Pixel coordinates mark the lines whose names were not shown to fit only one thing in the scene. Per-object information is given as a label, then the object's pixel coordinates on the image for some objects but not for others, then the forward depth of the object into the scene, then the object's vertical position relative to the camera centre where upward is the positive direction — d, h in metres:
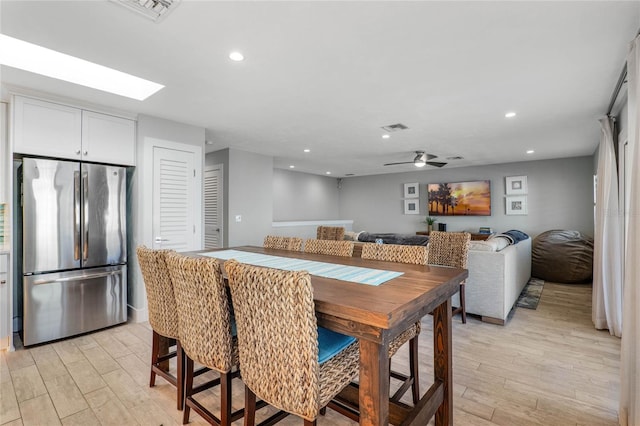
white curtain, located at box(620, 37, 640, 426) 1.63 -0.46
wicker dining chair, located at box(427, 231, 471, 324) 3.50 -0.48
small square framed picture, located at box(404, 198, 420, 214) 8.11 +0.17
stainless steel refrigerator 2.87 -0.33
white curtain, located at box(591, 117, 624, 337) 3.06 -0.38
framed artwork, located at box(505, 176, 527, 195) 6.66 +0.59
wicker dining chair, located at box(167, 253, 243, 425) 1.50 -0.55
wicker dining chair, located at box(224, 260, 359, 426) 1.16 -0.55
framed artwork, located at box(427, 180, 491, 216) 7.07 +0.33
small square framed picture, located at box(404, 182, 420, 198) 8.11 +0.61
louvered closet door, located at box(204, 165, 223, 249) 5.34 +0.14
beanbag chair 5.36 -0.86
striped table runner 1.73 -0.38
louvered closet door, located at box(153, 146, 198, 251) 3.63 +0.19
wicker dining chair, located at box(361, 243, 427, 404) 1.74 -0.38
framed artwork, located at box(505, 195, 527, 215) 6.66 +0.14
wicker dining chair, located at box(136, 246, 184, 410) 1.89 -0.56
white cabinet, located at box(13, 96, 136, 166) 2.80 +0.85
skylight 2.38 +1.29
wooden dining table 1.16 -0.46
